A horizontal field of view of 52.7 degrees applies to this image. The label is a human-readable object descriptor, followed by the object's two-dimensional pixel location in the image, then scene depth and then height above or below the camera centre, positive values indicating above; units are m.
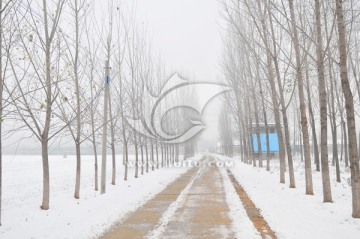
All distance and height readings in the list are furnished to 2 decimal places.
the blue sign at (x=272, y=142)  50.06 +1.02
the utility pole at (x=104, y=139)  14.80 +0.61
